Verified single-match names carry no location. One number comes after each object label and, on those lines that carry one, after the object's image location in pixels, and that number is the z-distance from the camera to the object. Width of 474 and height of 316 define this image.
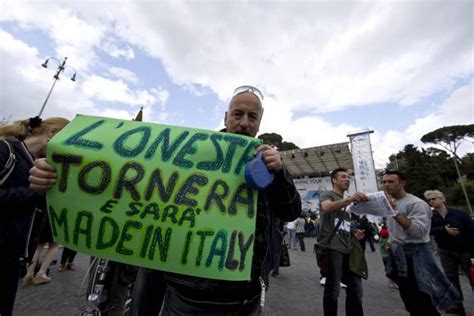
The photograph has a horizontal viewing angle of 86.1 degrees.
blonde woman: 1.59
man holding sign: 0.96
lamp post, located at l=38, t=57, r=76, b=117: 11.33
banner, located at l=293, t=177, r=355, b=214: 20.14
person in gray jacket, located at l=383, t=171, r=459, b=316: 2.42
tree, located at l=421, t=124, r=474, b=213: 36.38
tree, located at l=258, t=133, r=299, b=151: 40.38
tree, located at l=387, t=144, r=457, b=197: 31.27
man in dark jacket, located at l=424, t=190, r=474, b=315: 3.86
